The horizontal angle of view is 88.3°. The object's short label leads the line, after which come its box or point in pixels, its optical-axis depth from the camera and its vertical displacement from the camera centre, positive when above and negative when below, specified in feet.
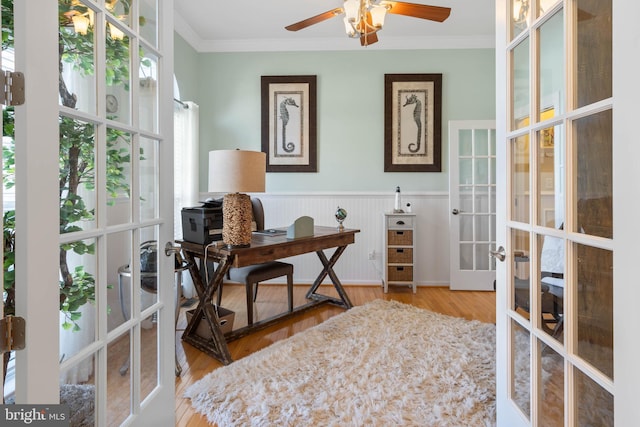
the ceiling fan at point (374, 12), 6.73 +4.01
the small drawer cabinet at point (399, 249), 11.71 -1.55
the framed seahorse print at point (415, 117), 12.51 +3.35
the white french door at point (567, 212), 2.33 -0.07
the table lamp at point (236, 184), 6.47 +0.45
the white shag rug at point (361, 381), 5.03 -3.14
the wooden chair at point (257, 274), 8.11 -1.73
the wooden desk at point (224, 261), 6.82 -1.16
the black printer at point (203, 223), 7.34 -0.38
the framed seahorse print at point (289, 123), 12.66 +3.22
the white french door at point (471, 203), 12.19 +0.08
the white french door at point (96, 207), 2.43 +0.00
